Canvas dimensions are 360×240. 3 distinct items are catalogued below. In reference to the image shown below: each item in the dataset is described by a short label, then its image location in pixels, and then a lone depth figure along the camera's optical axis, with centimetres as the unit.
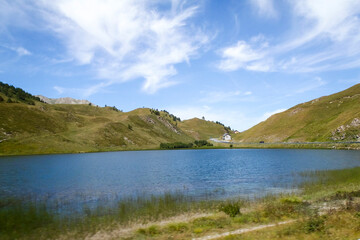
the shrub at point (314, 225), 1705
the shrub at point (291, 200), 2698
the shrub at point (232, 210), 2353
